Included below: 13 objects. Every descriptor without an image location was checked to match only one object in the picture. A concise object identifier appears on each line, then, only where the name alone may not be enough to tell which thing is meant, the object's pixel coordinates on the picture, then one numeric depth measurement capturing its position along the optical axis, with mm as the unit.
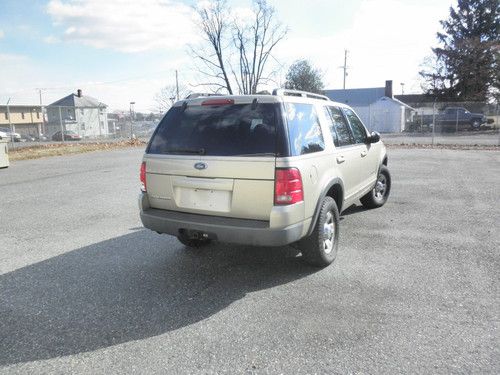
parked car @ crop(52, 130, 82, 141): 33659
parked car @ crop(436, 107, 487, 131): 32812
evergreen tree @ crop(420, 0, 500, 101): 41969
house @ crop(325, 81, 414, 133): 42844
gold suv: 3773
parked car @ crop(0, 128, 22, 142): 32175
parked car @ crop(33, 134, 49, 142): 30634
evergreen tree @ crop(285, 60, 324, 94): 52000
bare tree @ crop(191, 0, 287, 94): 42031
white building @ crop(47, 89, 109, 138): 40375
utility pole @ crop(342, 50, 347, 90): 62219
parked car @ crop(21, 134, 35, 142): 35956
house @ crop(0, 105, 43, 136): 57925
